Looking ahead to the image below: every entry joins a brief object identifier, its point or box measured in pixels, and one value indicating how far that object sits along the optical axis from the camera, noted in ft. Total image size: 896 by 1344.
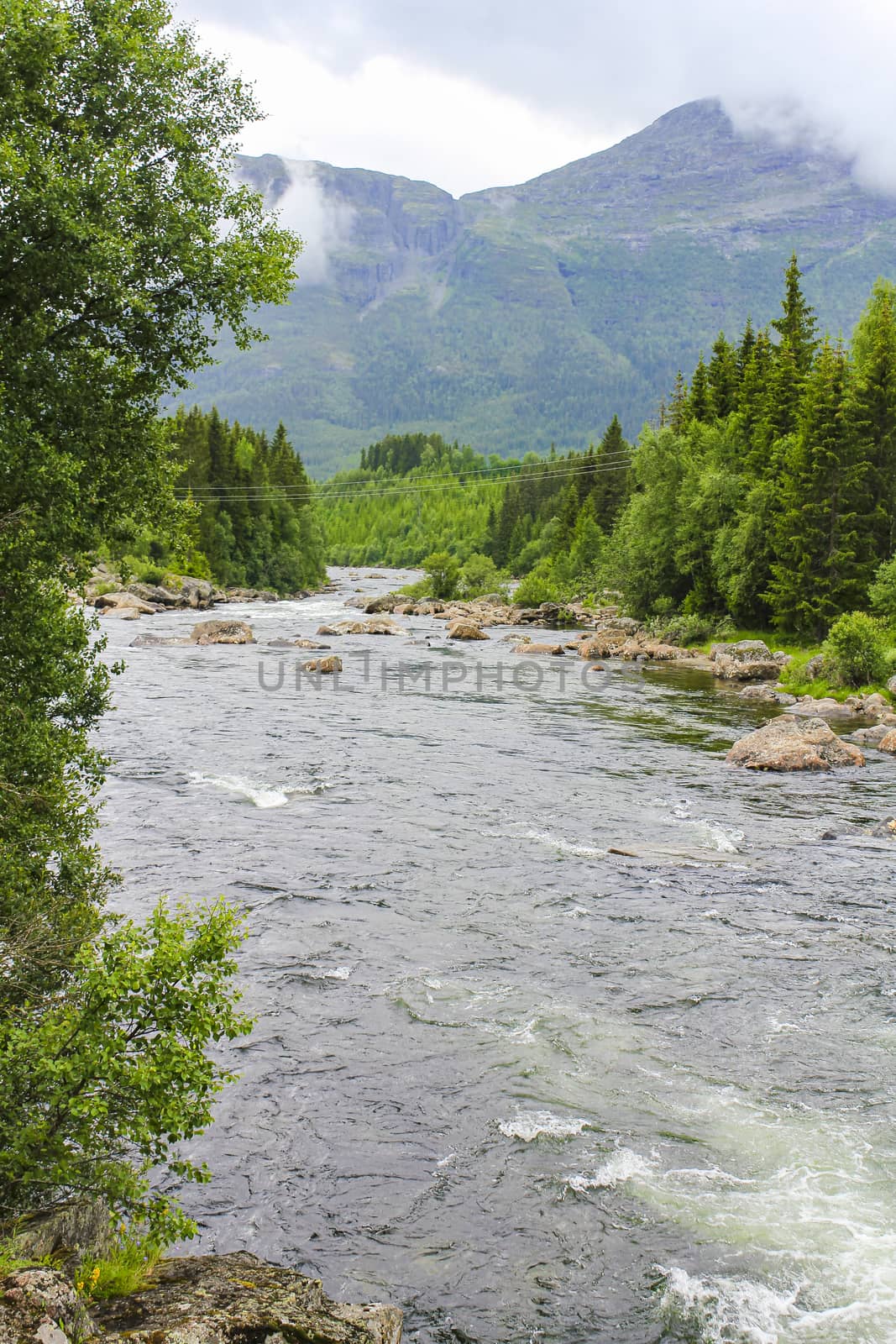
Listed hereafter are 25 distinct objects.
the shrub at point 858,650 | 131.23
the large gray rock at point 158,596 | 276.41
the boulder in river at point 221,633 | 197.06
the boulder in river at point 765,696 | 135.64
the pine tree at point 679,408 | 255.09
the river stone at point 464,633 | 220.43
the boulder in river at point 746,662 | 156.87
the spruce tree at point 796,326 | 203.28
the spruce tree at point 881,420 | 167.53
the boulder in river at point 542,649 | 195.93
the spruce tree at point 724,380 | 234.58
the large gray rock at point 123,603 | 244.22
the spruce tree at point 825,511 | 164.45
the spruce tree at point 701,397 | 237.41
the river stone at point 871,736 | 106.93
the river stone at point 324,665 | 161.58
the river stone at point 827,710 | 123.75
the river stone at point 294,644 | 191.52
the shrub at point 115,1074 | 24.26
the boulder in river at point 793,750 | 95.40
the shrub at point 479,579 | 337.31
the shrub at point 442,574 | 335.67
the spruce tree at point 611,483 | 345.72
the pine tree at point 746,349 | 231.50
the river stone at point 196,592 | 285.60
